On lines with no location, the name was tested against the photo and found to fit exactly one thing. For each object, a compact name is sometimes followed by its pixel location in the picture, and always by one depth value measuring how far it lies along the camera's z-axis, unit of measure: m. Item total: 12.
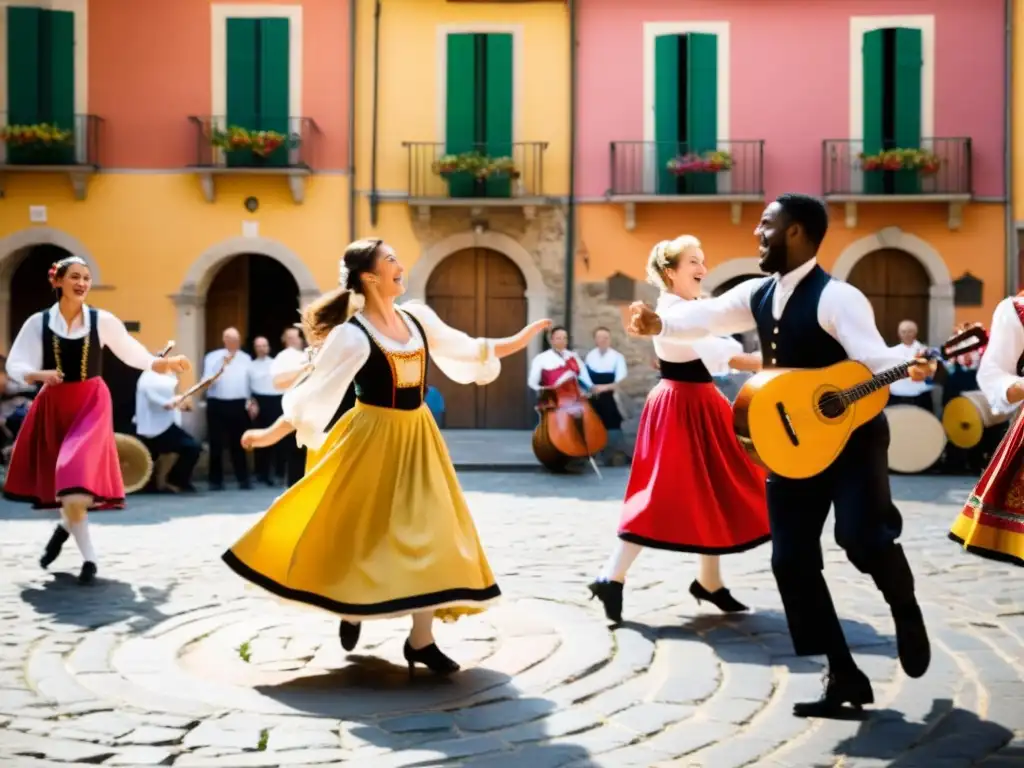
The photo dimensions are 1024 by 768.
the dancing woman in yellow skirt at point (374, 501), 5.27
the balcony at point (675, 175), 19.95
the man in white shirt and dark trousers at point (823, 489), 4.80
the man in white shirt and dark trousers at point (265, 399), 15.27
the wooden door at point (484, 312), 20.83
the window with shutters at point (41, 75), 20.08
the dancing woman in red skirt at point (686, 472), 6.39
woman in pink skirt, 7.86
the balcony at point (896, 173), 19.70
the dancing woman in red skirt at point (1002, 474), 5.44
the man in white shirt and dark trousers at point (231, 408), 15.02
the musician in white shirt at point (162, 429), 13.81
